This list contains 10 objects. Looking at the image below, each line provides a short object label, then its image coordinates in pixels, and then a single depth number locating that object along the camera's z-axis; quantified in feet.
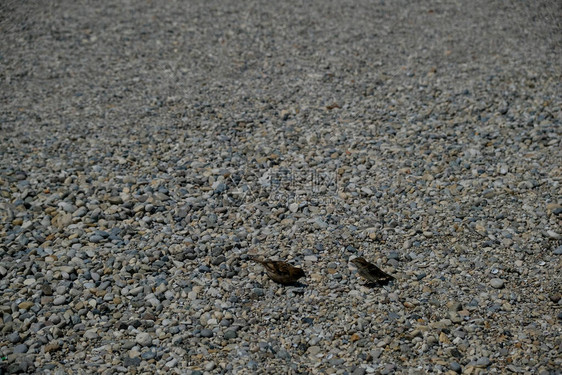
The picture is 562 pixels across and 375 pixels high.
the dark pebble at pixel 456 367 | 11.37
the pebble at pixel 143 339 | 12.25
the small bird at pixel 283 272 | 13.74
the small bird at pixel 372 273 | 13.61
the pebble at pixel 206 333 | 12.42
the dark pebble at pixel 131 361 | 11.76
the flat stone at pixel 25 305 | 13.24
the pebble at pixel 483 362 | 11.45
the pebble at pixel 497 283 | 13.44
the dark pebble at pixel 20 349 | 12.07
